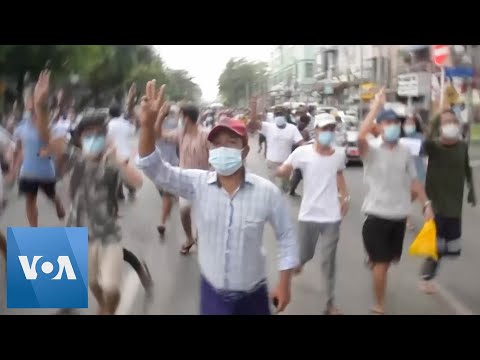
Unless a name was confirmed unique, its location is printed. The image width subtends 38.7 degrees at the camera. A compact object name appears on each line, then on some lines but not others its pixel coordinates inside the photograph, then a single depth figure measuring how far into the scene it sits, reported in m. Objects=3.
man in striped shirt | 3.01
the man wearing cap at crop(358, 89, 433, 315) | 3.77
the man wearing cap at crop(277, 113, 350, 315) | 3.72
